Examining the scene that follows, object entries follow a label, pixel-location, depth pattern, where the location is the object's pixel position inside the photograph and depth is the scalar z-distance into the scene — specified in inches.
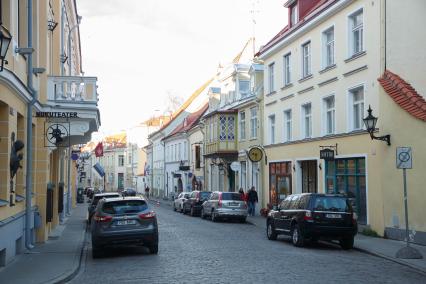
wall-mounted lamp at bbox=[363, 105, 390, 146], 754.8
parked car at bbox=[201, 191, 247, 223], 1149.1
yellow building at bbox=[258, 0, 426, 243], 746.2
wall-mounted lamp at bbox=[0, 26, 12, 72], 389.1
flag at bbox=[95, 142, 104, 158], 1569.8
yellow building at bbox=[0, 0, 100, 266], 536.4
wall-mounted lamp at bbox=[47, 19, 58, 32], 771.0
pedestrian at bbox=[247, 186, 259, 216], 1263.5
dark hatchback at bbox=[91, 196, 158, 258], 610.5
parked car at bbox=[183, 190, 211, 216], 1373.0
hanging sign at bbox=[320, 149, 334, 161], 921.5
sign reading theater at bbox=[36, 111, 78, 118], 672.1
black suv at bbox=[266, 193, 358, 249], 673.0
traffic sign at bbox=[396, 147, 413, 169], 581.0
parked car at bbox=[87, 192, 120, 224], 1066.4
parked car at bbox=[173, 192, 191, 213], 1516.0
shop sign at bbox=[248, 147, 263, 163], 1264.8
